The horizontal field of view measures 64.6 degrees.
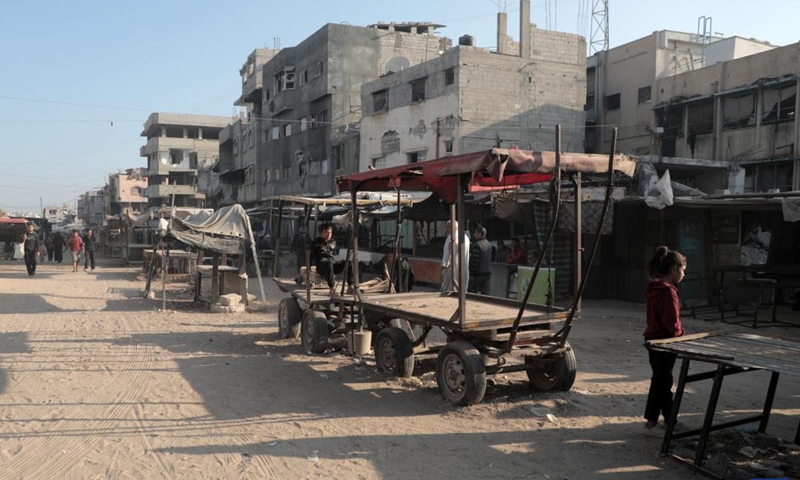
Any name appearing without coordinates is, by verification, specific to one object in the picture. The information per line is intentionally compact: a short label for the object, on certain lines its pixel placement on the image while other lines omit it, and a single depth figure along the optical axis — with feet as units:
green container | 45.73
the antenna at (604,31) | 111.51
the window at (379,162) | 107.76
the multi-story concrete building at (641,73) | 102.01
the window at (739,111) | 81.66
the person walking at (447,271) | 35.42
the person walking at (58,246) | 104.99
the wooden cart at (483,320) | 19.16
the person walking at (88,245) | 88.02
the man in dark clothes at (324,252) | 34.47
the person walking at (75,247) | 84.43
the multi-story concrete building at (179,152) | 220.43
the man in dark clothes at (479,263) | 37.58
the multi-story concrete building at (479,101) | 95.35
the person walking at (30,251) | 74.70
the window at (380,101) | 107.47
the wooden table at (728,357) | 14.23
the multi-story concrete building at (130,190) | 274.36
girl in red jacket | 17.90
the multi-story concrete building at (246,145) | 152.87
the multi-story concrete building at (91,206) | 341.00
